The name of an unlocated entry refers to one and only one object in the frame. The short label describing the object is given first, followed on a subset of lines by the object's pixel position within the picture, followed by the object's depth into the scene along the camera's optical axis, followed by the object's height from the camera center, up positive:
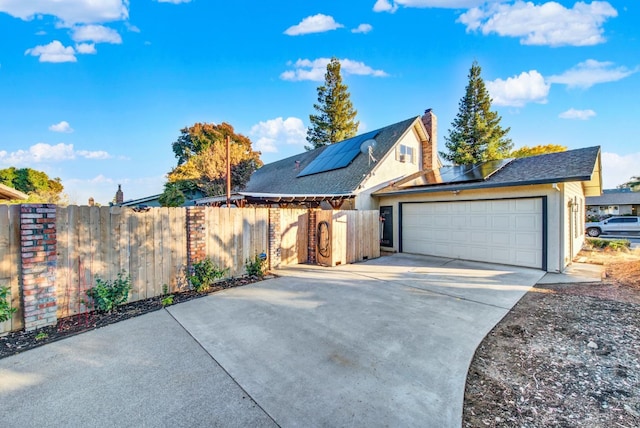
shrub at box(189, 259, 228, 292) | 5.54 -1.40
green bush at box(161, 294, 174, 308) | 4.80 -1.69
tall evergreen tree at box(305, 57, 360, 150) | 29.98 +11.41
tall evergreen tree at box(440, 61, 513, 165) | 25.86 +7.61
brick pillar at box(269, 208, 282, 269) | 7.53 -0.81
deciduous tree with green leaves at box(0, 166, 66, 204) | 31.12 +3.88
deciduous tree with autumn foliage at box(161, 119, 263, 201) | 20.38 +3.67
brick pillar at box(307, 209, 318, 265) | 8.65 -0.98
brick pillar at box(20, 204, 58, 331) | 3.62 -0.75
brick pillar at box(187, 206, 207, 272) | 5.63 -0.56
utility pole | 8.90 +0.90
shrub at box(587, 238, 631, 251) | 10.54 -1.63
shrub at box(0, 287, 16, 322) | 3.37 -1.24
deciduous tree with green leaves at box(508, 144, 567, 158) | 30.53 +6.90
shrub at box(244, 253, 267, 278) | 6.80 -1.47
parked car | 17.78 -1.42
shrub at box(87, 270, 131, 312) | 4.31 -1.38
